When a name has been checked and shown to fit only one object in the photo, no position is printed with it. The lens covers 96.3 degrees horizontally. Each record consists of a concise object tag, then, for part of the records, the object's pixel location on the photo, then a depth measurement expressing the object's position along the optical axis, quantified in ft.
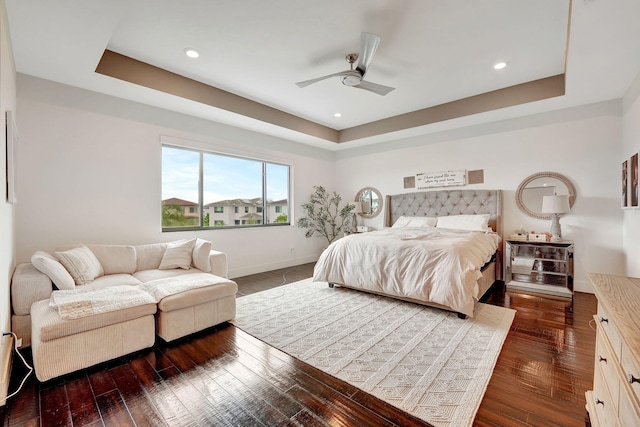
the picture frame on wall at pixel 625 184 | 10.68
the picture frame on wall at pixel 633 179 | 9.59
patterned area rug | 6.07
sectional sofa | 6.66
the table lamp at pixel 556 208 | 12.97
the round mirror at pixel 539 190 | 13.79
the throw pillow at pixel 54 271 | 8.07
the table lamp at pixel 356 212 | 21.07
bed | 10.07
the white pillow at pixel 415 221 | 16.99
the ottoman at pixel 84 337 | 6.42
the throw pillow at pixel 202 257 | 11.58
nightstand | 12.52
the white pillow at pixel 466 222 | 14.99
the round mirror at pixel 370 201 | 20.77
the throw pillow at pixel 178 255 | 11.46
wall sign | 17.02
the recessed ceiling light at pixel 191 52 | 9.99
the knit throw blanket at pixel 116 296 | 6.95
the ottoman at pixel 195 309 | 8.21
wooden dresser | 3.08
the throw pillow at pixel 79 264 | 9.09
